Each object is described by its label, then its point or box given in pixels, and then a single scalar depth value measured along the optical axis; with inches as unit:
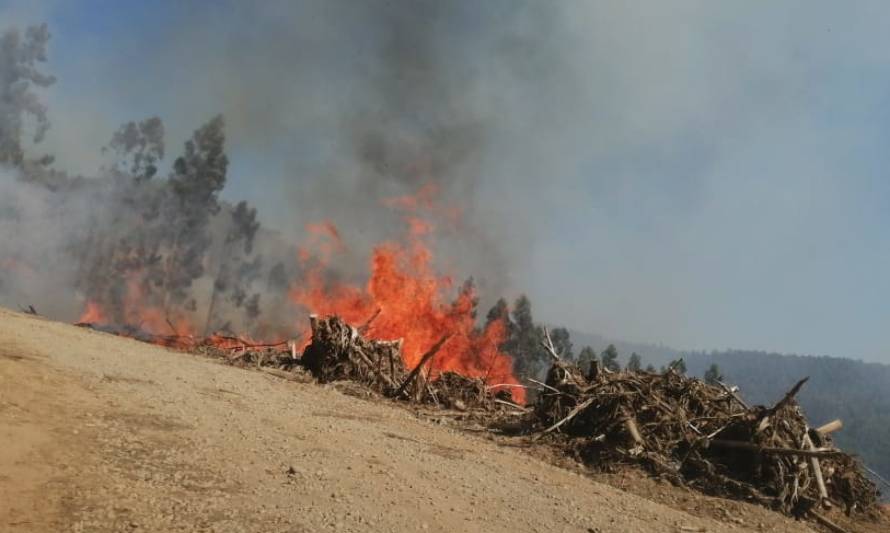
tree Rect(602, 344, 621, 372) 2625.0
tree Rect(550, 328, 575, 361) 2893.9
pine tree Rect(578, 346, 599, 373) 2604.3
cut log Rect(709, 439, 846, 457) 366.6
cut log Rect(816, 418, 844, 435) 443.8
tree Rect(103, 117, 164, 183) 2487.7
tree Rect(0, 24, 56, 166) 2053.4
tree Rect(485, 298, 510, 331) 2432.8
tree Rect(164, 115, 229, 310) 2335.1
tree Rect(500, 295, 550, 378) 2586.1
